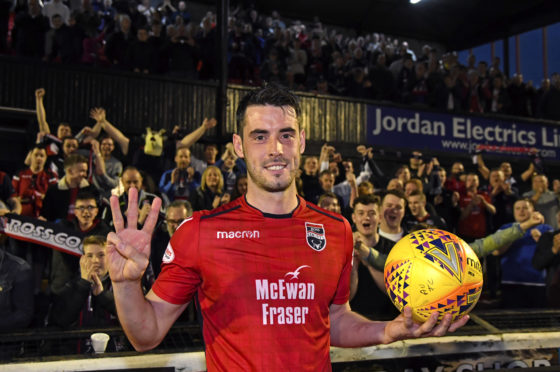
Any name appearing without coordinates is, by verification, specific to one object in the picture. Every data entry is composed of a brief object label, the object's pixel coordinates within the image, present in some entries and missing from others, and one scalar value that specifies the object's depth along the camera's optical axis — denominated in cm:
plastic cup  358
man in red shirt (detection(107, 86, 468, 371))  224
